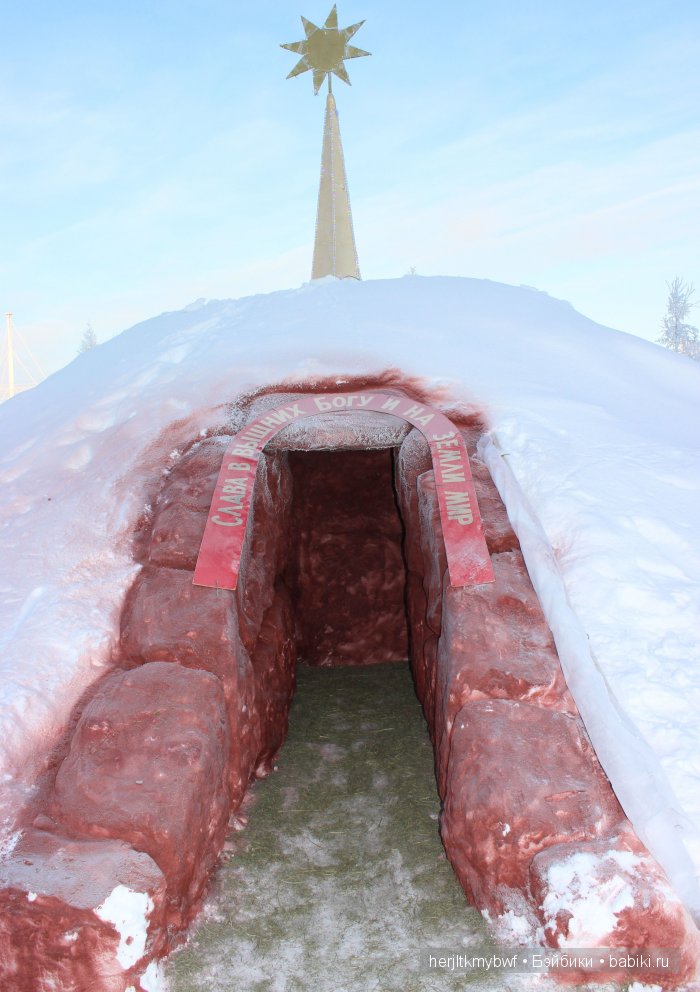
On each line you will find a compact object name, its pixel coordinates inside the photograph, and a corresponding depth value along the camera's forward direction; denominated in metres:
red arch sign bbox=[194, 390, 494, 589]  3.34
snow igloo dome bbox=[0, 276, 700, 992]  2.56
